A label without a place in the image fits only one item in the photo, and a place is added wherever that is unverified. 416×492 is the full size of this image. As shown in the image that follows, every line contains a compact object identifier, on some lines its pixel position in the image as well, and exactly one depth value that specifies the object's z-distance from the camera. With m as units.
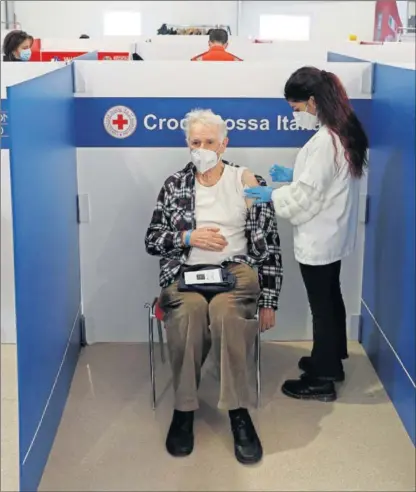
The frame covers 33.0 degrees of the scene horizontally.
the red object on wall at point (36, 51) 6.29
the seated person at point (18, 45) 4.80
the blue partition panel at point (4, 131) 2.90
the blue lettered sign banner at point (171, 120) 3.25
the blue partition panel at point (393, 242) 2.61
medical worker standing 2.66
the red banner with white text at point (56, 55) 6.61
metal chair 2.82
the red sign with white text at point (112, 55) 6.30
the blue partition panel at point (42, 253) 2.05
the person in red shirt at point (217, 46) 4.89
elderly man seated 2.60
